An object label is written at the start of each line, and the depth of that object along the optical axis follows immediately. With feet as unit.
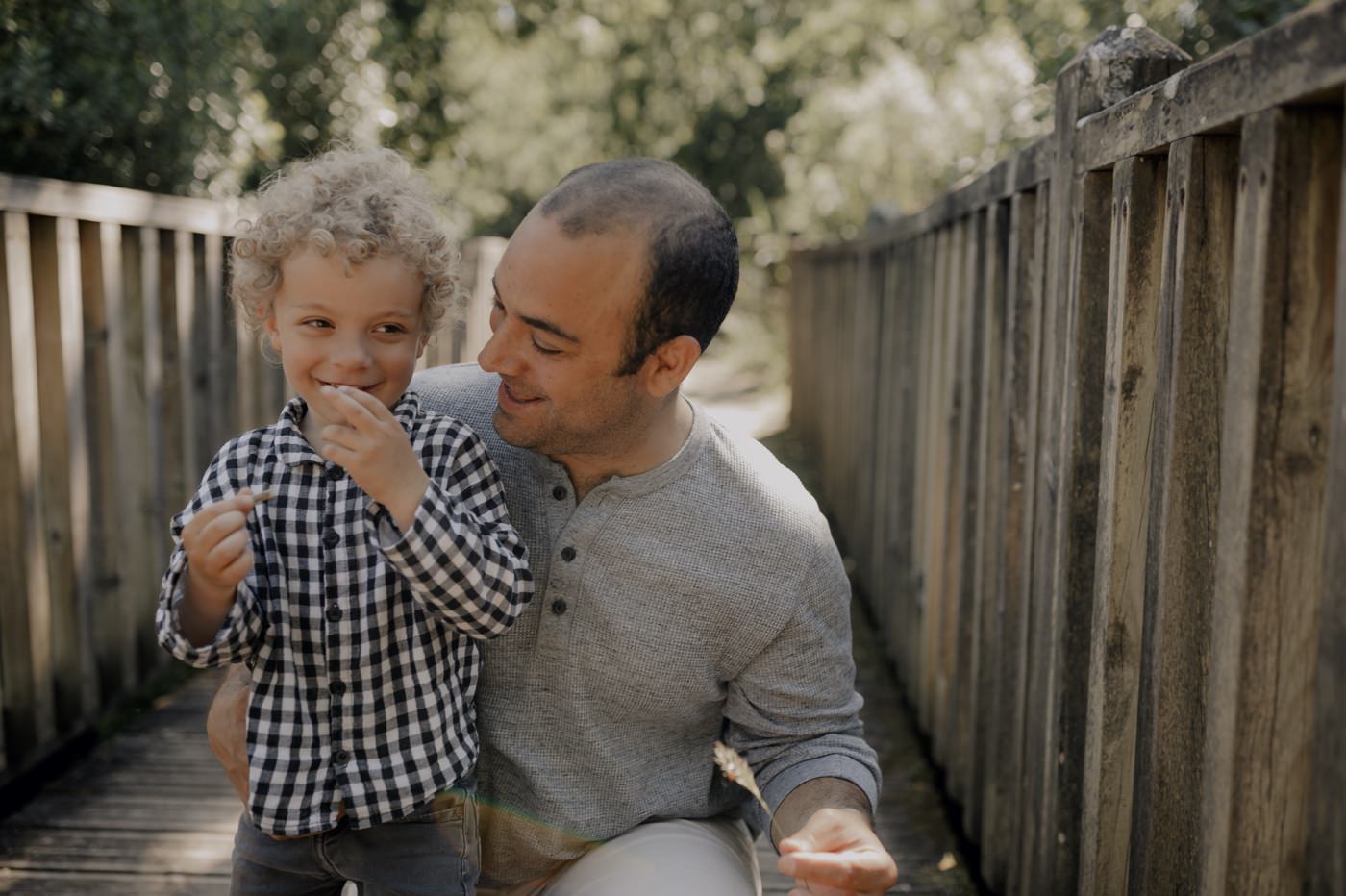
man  6.65
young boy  6.24
